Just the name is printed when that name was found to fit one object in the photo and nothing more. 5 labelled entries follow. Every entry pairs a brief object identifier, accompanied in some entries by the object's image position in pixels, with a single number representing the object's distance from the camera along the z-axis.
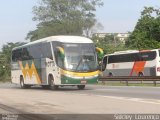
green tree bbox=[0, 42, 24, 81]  84.56
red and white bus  47.16
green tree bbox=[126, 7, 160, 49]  68.88
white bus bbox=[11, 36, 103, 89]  30.70
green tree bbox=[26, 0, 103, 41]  83.44
